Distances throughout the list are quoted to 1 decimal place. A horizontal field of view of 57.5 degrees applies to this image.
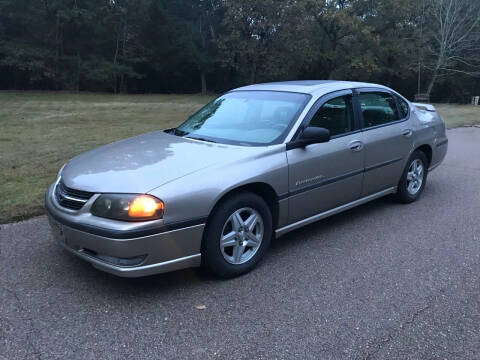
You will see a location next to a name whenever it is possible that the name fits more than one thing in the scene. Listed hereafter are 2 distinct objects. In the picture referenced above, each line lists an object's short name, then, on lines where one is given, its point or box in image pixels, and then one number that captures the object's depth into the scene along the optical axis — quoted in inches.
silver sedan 120.0
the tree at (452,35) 1194.6
